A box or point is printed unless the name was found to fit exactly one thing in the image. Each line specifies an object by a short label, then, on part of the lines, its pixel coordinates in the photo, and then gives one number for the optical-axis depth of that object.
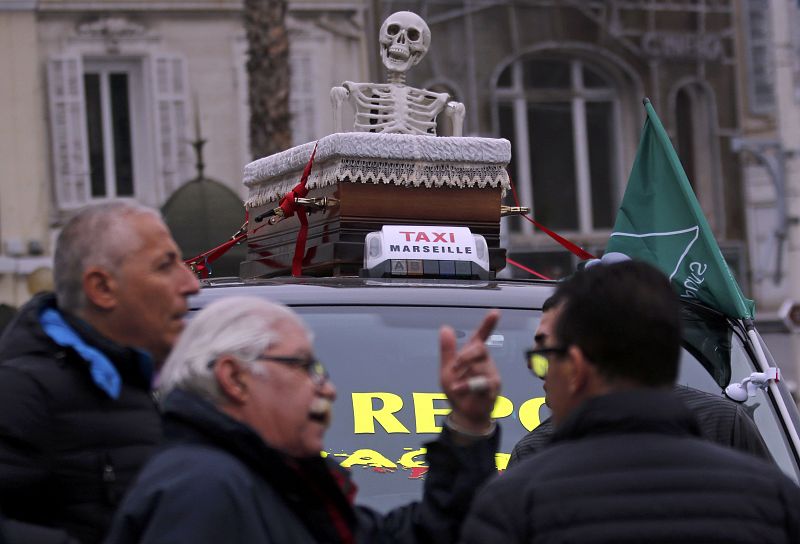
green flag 10.48
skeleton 12.75
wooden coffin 11.42
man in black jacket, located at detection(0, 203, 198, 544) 6.35
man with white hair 5.32
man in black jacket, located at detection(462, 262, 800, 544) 5.45
